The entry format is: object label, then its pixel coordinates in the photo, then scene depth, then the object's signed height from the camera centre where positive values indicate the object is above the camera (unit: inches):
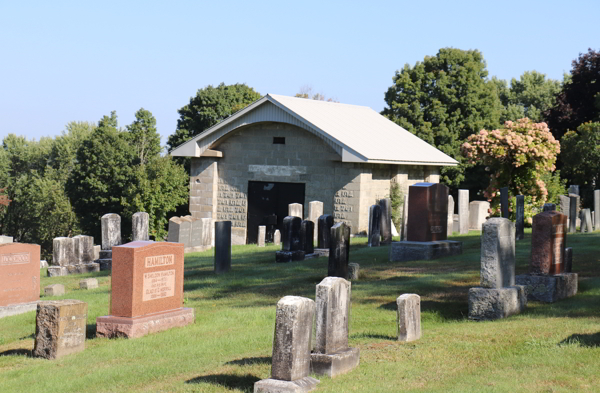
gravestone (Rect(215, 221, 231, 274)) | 658.2 -30.0
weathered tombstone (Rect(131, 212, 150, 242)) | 830.5 -14.2
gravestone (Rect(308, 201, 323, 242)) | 925.8 +9.7
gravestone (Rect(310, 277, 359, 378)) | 307.0 -49.3
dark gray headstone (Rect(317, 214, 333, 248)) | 781.9 -13.3
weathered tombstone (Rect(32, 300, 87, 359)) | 381.1 -62.3
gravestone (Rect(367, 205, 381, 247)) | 850.8 -12.0
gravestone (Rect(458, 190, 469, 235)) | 1031.6 +10.3
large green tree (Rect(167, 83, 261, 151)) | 1879.9 +277.0
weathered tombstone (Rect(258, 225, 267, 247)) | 994.1 -27.9
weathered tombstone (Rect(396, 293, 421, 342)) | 366.6 -50.7
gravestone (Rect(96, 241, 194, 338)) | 413.1 -45.8
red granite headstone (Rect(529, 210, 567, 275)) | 464.1 -14.9
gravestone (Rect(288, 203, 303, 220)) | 919.7 +9.6
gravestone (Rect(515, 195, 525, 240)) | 810.8 +3.7
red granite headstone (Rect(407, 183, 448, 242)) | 675.4 +7.9
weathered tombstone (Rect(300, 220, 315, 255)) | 767.1 -20.7
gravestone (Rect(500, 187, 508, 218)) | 865.5 +24.0
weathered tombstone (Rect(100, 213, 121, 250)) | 830.5 -18.3
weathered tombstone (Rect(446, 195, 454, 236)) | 1042.1 +5.9
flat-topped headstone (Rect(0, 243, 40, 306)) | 514.6 -43.6
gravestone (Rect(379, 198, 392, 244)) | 868.6 -4.9
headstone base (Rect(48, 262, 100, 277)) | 794.8 -62.1
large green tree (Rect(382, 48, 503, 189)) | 1742.1 +294.4
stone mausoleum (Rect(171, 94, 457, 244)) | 1078.4 +82.6
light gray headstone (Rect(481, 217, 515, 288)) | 425.1 -19.5
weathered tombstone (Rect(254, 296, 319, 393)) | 287.0 -52.0
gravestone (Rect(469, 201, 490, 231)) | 1098.1 +11.4
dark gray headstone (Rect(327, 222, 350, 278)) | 566.9 -27.4
